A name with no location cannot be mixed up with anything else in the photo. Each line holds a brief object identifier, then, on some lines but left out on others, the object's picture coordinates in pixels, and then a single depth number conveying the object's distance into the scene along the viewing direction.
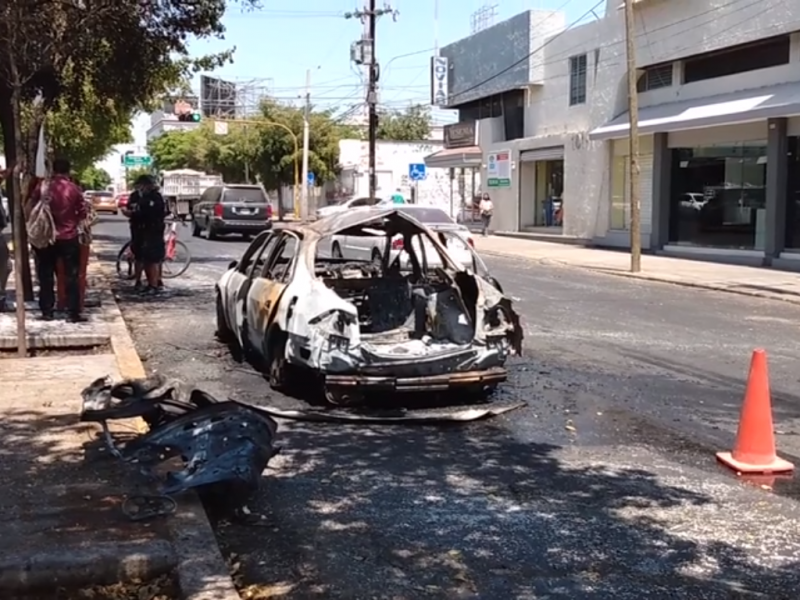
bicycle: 18.02
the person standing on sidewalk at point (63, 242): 11.04
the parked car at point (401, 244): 9.97
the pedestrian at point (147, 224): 14.95
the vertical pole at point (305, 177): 51.21
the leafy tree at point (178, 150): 84.53
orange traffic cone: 6.42
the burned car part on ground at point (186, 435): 5.50
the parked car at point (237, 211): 30.97
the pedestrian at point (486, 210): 37.12
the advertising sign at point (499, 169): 36.66
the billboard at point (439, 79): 40.31
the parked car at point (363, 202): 29.18
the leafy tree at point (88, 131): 20.77
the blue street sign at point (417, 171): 38.41
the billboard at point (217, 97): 87.56
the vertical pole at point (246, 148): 63.19
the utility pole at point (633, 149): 21.34
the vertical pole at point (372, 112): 37.59
